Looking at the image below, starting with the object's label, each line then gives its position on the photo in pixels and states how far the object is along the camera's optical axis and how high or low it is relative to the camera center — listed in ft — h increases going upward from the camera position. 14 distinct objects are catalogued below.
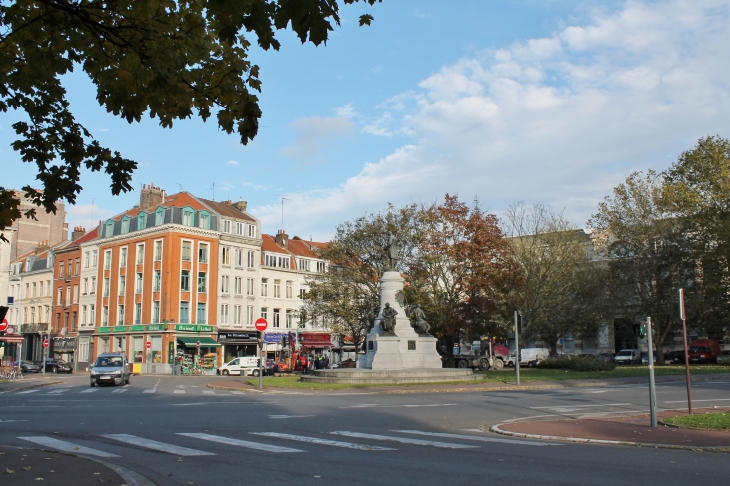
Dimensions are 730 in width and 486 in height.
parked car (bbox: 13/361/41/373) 191.83 -12.58
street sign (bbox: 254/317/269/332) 102.17 -0.52
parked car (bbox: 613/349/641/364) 222.69 -13.11
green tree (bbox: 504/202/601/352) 154.81 +9.18
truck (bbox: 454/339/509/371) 149.07 -10.00
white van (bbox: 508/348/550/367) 213.66 -12.26
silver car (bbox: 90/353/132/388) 108.68 -7.85
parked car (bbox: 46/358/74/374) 192.24 -12.60
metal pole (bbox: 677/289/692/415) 47.03 +0.14
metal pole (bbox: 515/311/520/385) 93.38 -5.40
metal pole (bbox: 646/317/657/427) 43.09 -4.27
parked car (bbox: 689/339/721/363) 202.59 -10.91
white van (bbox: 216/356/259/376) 162.61 -11.02
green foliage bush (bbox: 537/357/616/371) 134.31 -9.61
